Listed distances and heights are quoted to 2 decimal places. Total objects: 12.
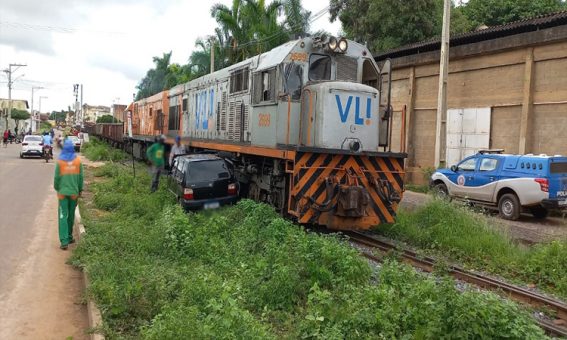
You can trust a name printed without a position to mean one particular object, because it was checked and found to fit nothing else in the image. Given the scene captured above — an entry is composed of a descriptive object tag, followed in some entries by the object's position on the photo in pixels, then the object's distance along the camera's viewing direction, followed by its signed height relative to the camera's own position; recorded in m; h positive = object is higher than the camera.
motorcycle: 28.71 -0.99
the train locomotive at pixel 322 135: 9.78 +0.27
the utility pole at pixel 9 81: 59.50 +6.24
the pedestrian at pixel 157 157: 11.95 -0.42
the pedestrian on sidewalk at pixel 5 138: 44.59 -0.47
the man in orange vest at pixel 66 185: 8.89 -0.87
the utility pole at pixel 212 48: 33.31 +6.28
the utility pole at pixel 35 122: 94.57 +2.38
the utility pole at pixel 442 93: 17.02 +2.07
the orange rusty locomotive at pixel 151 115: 21.94 +1.20
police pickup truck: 13.27 -0.71
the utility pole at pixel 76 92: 76.26 +6.67
